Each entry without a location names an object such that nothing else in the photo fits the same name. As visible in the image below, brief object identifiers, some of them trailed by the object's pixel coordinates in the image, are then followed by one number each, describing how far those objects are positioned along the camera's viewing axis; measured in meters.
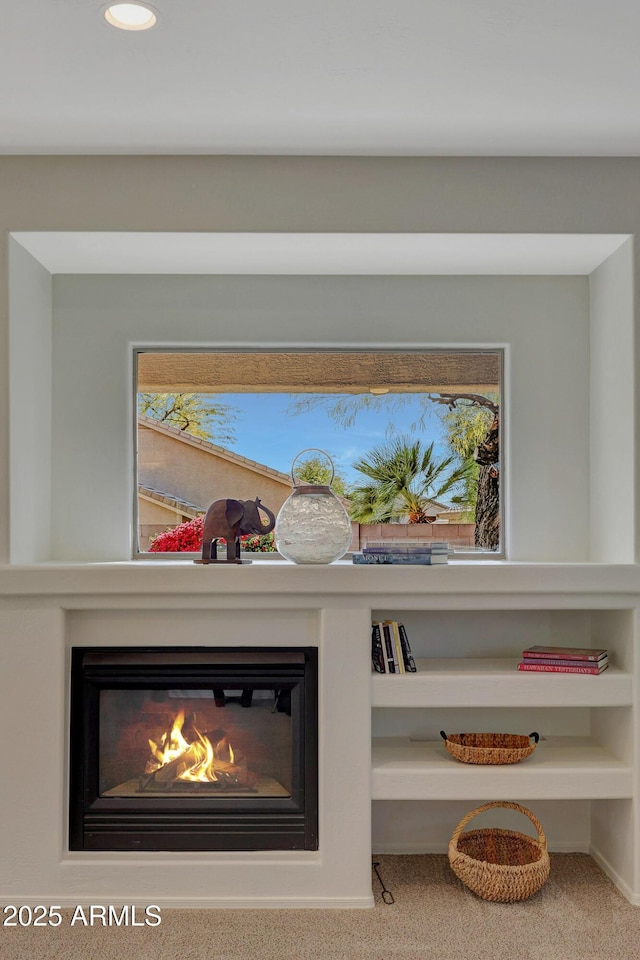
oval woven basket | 2.76
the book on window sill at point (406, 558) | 2.88
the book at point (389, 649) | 2.83
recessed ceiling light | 1.98
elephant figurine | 2.95
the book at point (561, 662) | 2.80
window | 3.36
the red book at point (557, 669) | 2.79
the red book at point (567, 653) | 2.82
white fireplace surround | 2.71
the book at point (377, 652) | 2.83
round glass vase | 2.87
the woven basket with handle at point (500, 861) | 2.65
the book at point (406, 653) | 2.86
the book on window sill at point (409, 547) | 2.90
